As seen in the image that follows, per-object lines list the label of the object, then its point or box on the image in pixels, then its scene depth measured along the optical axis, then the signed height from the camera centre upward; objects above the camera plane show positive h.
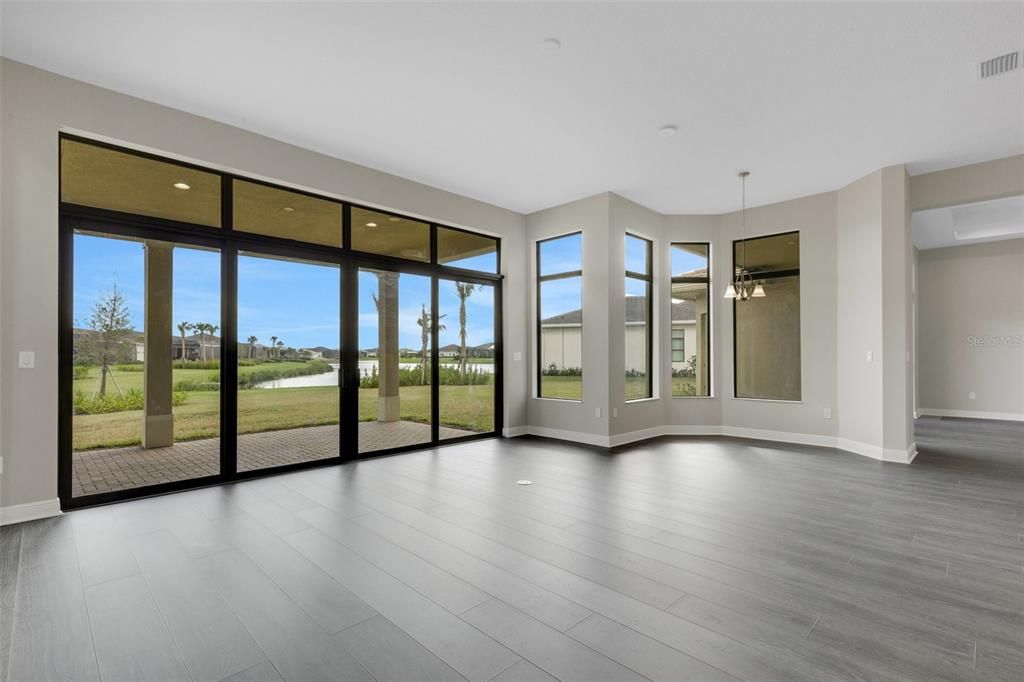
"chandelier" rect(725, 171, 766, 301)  5.59 +0.76
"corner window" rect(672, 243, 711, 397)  7.02 +0.34
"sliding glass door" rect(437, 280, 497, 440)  6.13 -0.17
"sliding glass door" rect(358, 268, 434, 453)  5.37 -0.16
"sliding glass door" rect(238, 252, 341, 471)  4.50 -0.14
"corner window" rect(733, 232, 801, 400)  6.43 +0.31
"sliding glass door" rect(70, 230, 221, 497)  3.69 -0.13
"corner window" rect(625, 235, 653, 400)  6.60 +0.38
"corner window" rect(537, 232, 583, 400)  6.48 +0.38
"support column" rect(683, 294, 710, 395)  7.03 +0.00
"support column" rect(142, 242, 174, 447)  3.97 -0.02
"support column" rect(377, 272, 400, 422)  5.51 -0.02
